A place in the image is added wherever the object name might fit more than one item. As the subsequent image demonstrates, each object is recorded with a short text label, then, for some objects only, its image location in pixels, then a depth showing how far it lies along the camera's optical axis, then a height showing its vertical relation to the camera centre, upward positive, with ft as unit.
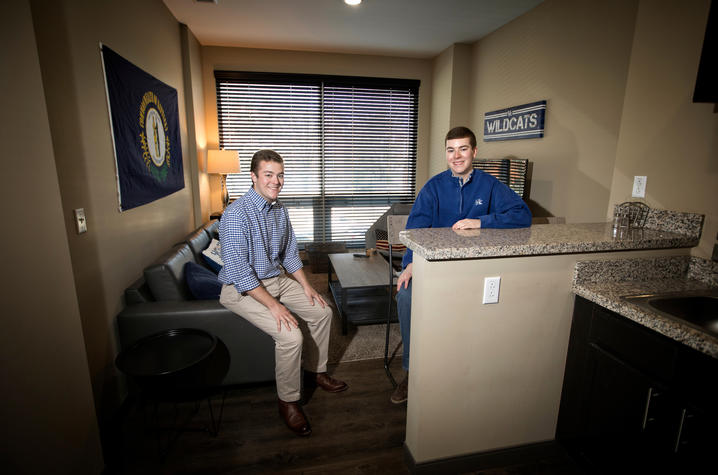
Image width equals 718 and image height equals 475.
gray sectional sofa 6.59 -2.82
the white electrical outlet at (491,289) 4.88 -1.62
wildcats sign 10.52 +1.44
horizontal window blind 16.15 +1.18
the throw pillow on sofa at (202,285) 7.45 -2.48
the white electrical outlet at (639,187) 5.99 -0.29
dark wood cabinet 3.75 -2.70
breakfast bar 4.82 -2.21
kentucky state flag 7.25 +0.75
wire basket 5.99 -0.72
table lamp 14.53 +0.12
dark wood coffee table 9.75 -3.48
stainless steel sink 4.58 -1.71
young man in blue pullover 6.22 -0.65
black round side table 5.05 -2.86
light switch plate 5.85 -0.95
